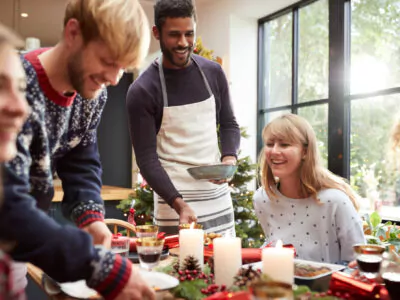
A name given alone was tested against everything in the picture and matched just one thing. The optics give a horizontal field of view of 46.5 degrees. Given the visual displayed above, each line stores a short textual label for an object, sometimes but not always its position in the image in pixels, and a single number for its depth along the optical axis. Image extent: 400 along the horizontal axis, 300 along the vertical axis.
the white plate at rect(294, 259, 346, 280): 1.25
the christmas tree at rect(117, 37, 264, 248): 4.16
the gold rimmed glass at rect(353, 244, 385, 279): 1.17
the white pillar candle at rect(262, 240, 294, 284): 1.12
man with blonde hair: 0.94
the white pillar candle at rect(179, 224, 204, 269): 1.38
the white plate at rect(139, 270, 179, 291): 1.12
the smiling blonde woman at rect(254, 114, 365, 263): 1.95
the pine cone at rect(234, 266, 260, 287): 1.10
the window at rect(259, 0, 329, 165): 4.34
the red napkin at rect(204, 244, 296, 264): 1.44
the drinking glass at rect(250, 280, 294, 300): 0.74
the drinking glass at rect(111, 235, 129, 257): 1.52
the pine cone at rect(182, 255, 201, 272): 1.34
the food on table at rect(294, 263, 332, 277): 1.24
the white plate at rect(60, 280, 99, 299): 1.15
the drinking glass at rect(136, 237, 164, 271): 1.35
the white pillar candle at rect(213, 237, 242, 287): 1.22
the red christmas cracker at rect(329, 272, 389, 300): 1.06
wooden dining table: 1.17
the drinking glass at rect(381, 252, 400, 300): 1.06
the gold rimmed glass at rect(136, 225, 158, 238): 1.54
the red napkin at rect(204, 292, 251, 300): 0.95
